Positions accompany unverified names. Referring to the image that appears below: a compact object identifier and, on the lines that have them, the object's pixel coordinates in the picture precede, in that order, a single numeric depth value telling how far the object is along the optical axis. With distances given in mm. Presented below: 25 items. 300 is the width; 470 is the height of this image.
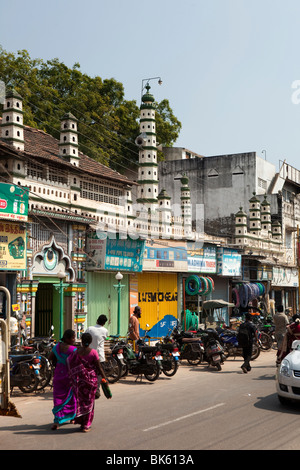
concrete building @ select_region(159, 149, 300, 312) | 38125
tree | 35906
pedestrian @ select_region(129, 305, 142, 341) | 15317
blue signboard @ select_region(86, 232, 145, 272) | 19312
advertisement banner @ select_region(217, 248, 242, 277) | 28500
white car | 9766
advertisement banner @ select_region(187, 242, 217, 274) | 25766
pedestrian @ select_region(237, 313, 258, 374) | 15188
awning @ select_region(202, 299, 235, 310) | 23336
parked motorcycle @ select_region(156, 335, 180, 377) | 14344
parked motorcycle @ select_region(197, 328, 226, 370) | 15914
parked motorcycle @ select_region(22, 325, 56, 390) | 12273
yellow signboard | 22875
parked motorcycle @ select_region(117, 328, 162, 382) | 13664
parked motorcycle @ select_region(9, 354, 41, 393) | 11875
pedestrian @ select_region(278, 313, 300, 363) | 12348
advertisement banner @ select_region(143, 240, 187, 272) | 22500
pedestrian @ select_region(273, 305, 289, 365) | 16172
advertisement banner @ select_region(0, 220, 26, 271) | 15555
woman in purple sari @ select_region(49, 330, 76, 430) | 8523
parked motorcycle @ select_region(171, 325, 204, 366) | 16781
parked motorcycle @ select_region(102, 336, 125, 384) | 13398
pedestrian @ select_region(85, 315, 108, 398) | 10820
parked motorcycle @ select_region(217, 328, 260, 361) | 18297
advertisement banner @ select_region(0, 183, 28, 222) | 15359
